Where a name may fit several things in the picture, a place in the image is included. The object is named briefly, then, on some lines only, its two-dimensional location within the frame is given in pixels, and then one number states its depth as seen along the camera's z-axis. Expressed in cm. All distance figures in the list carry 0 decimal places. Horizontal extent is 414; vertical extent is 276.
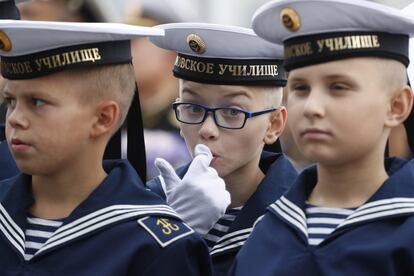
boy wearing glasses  1116
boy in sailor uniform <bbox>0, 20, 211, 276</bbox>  952
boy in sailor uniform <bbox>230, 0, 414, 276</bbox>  897
